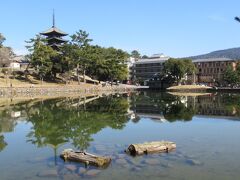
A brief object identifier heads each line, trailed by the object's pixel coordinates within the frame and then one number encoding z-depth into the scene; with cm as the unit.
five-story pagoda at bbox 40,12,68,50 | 10589
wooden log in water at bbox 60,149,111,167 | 1813
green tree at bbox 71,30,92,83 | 9622
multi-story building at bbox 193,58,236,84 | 13988
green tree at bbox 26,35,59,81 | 8965
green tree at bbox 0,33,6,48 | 9212
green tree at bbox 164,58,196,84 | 11666
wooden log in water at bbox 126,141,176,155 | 2072
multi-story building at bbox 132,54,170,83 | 15150
